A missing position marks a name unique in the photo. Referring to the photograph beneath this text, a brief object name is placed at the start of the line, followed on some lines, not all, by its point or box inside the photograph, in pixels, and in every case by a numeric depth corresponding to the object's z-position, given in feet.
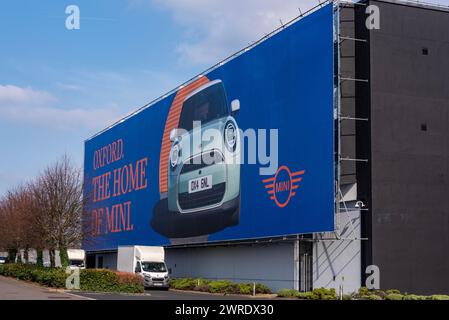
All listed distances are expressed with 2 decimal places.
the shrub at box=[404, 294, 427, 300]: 99.76
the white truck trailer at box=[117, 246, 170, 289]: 147.02
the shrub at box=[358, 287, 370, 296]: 105.91
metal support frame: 112.68
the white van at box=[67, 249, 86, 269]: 233.80
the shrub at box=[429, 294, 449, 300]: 98.25
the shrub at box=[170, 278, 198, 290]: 148.87
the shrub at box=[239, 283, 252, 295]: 127.70
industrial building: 112.57
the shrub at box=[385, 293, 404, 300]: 100.62
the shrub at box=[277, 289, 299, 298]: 115.67
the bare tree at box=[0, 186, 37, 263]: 162.14
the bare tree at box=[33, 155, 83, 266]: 151.53
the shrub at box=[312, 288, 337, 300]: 107.25
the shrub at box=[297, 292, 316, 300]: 108.34
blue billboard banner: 116.26
